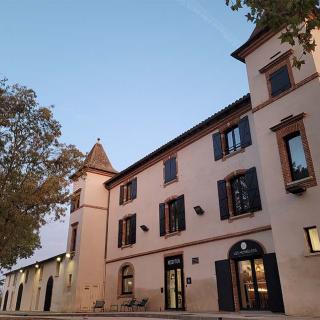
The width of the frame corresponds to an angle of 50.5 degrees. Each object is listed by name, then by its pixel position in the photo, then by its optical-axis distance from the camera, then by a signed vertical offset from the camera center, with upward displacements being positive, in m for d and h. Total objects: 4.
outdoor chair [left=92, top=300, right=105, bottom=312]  23.03 +0.61
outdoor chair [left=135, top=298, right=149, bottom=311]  20.09 +0.51
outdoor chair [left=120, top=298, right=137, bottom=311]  20.53 +0.52
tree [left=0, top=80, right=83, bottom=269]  15.75 +6.58
